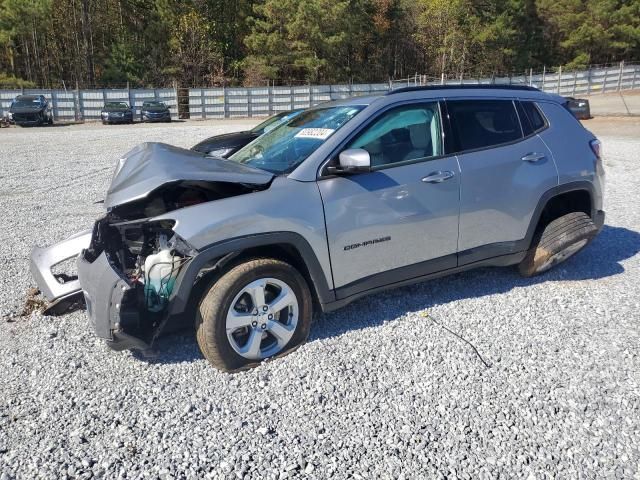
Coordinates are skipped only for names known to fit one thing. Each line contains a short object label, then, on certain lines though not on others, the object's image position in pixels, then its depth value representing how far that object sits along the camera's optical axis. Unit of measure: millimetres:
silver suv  3205
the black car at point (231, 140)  9773
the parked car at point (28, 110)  27797
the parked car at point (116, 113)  29875
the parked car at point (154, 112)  31062
